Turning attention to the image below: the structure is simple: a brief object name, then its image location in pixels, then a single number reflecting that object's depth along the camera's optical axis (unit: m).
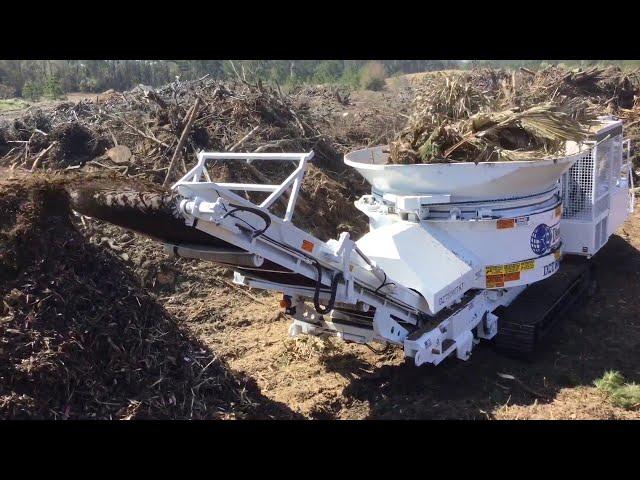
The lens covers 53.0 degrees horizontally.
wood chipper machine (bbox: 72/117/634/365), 4.45
